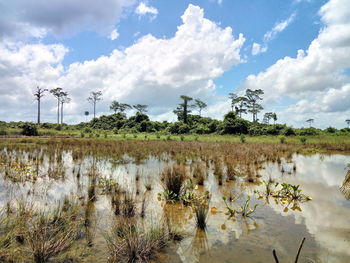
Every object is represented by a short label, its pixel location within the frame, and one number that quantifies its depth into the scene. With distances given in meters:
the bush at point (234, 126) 43.72
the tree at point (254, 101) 57.30
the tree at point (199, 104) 67.24
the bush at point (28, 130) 33.22
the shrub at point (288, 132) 41.26
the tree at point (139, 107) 76.34
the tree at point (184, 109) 58.81
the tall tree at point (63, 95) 65.19
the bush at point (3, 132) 32.42
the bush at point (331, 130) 42.73
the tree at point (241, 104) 58.88
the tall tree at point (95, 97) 71.16
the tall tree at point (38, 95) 57.22
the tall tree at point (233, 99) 59.97
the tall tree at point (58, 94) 63.78
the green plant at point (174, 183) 6.55
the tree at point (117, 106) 77.75
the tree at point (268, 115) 65.30
